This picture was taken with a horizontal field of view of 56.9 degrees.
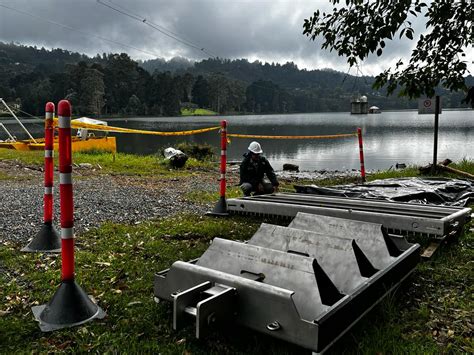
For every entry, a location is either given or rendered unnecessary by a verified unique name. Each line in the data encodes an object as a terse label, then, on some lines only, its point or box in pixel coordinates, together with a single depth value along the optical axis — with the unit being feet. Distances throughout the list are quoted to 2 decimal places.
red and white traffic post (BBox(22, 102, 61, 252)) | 17.06
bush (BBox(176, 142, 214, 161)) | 75.25
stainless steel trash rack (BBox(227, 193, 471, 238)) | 18.52
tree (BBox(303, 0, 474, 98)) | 18.93
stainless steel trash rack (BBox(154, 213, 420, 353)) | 9.46
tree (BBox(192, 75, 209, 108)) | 497.05
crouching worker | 29.30
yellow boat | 79.92
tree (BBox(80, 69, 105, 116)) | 357.61
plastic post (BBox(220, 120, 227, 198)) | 24.47
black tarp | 28.43
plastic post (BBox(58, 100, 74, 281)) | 11.44
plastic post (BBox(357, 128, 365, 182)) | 43.98
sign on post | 46.73
